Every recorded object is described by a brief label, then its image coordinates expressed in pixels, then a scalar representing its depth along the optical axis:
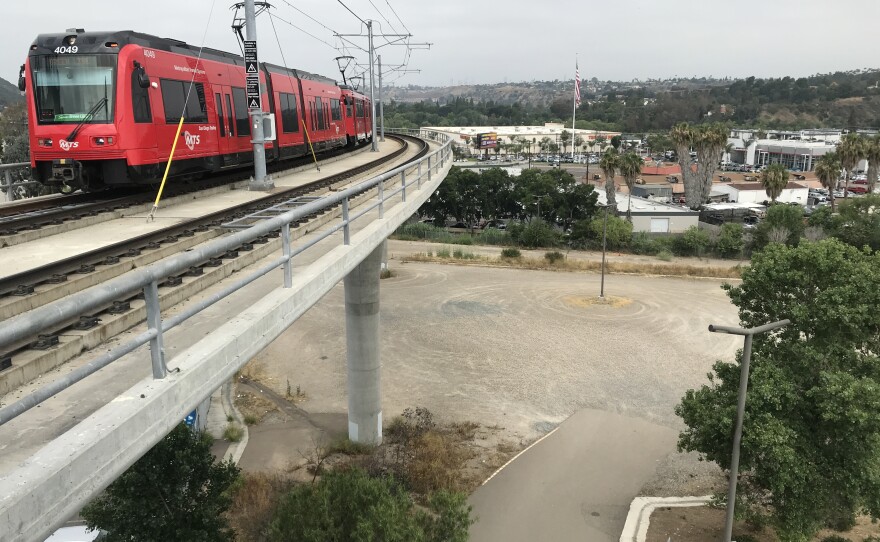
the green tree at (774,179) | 58.53
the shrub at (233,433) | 20.29
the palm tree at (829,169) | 57.50
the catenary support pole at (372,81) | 34.28
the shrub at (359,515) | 11.07
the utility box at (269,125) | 15.91
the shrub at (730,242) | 52.56
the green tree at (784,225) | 51.00
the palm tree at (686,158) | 64.00
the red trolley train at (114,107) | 12.31
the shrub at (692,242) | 53.50
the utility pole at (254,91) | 15.37
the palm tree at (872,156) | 56.14
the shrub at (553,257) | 48.75
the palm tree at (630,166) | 58.22
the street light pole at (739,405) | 10.99
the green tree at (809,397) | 12.50
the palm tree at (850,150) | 57.41
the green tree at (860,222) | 46.47
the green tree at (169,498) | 11.85
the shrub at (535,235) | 56.00
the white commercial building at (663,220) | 60.94
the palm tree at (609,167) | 57.56
